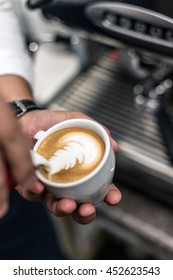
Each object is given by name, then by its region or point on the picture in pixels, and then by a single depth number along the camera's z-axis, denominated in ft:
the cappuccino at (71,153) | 1.72
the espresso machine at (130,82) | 2.18
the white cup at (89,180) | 1.65
